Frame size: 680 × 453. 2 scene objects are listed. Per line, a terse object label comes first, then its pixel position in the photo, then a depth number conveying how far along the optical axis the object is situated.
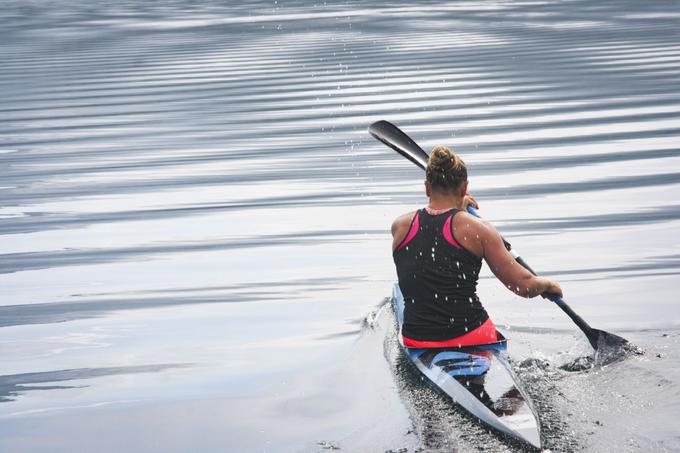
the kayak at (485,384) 13.30
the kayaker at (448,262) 15.13
